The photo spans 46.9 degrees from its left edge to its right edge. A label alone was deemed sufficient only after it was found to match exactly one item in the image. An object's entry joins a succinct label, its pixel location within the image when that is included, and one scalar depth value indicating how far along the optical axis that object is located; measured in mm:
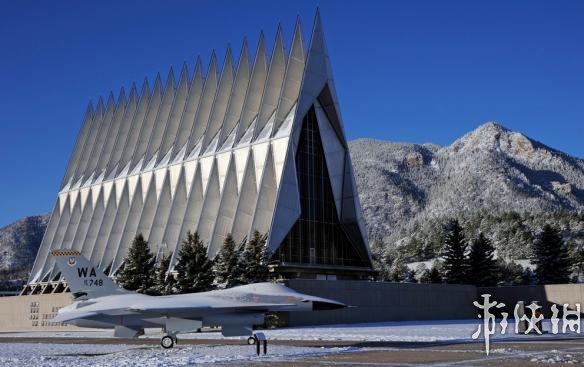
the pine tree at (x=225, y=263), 47012
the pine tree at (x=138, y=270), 53094
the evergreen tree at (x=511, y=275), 80188
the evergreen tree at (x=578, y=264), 89875
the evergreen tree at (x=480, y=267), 65438
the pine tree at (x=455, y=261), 66625
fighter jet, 24891
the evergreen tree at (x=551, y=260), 64688
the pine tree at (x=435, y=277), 70562
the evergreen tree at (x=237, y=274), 46250
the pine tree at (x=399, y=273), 91731
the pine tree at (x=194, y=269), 48000
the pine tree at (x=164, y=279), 51312
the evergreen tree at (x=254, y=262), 46500
